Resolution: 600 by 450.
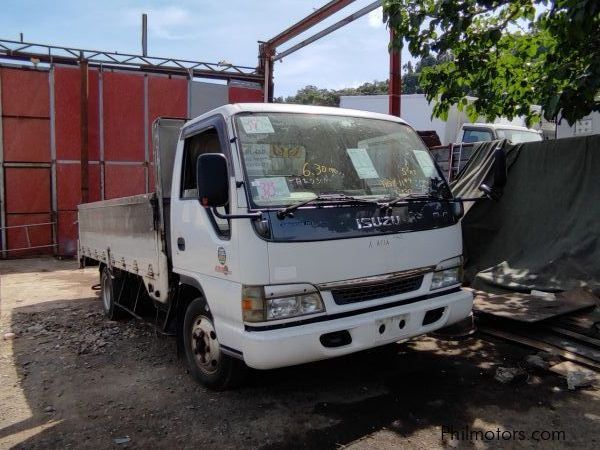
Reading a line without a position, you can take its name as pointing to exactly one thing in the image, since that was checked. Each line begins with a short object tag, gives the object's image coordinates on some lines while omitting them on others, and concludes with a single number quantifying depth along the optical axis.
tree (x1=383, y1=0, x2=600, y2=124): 4.73
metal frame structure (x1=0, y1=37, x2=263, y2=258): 13.70
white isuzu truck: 3.22
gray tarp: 5.71
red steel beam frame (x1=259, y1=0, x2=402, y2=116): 9.95
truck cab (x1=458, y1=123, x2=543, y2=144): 11.84
